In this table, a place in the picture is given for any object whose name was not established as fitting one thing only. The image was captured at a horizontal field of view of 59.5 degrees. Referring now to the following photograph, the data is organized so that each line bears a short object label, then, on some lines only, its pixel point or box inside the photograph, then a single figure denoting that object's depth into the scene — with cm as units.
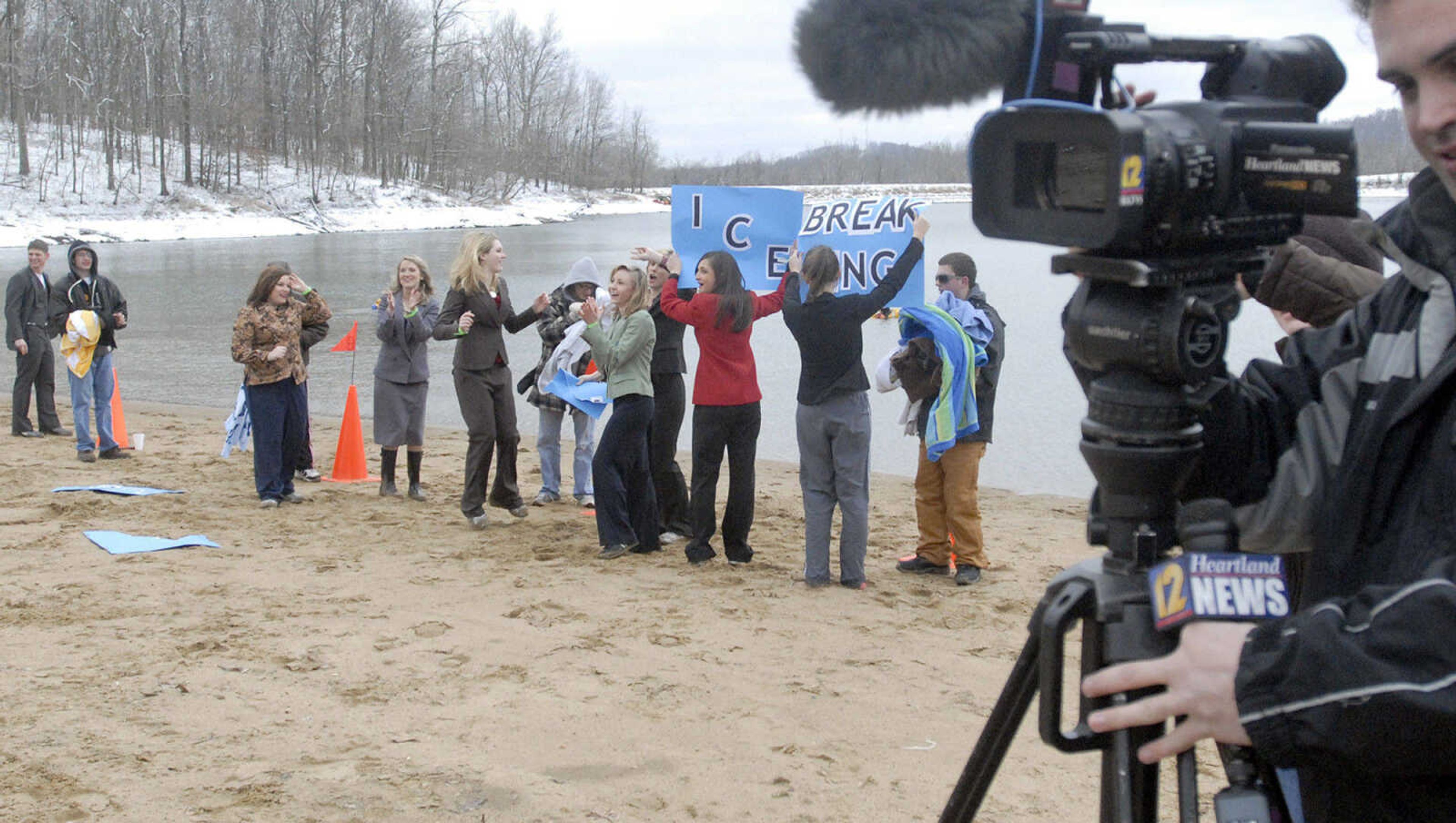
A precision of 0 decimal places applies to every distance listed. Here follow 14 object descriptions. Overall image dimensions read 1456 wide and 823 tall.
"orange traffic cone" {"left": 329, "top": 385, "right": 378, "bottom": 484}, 951
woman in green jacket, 729
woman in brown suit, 811
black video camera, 155
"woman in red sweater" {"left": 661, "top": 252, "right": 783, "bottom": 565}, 709
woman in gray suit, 876
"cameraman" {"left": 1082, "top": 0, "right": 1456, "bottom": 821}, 130
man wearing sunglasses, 686
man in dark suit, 1084
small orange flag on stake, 1007
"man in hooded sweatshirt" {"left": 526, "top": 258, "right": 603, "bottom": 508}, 828
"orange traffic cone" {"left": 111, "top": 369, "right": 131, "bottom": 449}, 1056
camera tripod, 156
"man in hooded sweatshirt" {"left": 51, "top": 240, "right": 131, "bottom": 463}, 1007
